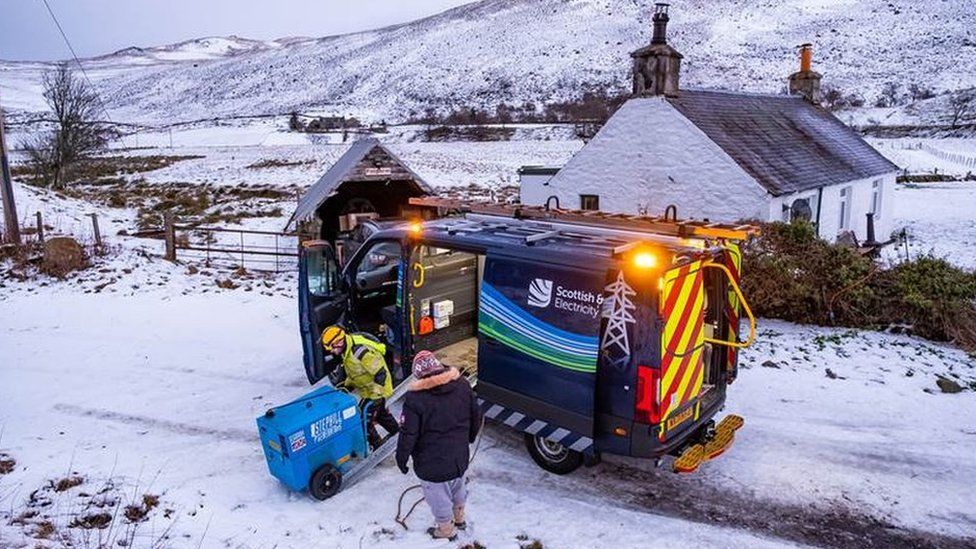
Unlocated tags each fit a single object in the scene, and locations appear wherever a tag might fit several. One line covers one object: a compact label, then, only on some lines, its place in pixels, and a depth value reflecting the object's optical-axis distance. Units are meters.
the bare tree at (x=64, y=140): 36.22
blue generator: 6.26
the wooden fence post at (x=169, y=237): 17.98
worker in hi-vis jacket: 6.99
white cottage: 17.94
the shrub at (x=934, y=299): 10.73
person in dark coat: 5.39
